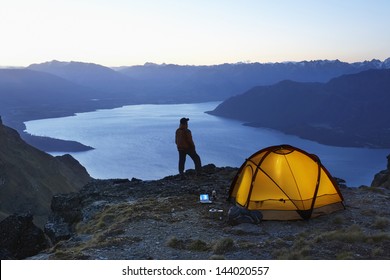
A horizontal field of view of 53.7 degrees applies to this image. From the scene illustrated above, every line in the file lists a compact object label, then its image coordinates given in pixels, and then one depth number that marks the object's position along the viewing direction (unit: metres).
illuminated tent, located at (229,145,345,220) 13.77
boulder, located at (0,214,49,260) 17.16
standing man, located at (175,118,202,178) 18.57
